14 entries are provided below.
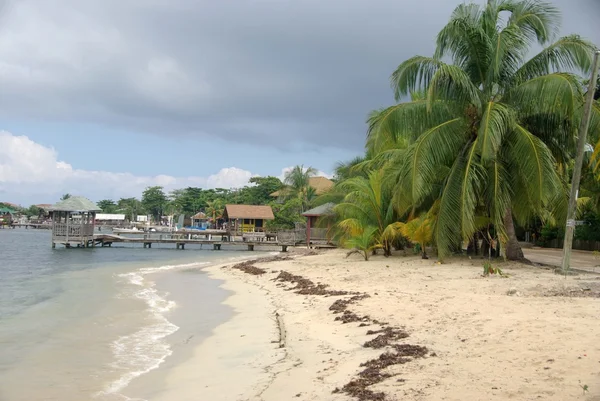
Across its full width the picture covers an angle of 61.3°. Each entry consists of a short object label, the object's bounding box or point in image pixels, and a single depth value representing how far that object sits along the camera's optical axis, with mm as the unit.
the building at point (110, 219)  110188
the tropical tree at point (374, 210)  20109
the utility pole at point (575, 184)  12344
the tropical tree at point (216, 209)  86431
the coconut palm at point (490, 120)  14164
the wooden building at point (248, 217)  60844
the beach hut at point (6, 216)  115250
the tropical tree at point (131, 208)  123625
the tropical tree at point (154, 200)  121562
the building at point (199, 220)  98488
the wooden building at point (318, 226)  33700
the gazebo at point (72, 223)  43656
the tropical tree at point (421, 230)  16469
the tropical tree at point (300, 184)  52469
